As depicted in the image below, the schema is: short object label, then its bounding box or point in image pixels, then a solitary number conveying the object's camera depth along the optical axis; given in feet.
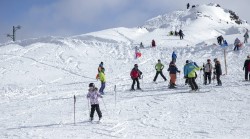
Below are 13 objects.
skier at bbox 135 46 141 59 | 137.18
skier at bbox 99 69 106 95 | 74.79
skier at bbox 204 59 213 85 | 76.97
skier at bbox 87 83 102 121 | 51.88
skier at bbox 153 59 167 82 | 88.79
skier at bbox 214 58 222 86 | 74.90
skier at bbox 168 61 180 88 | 77.00
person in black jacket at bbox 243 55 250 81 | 79.10
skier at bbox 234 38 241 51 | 128.97
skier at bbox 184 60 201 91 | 68.74
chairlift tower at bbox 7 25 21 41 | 233.31
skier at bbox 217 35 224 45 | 145.28
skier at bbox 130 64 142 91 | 78.69
